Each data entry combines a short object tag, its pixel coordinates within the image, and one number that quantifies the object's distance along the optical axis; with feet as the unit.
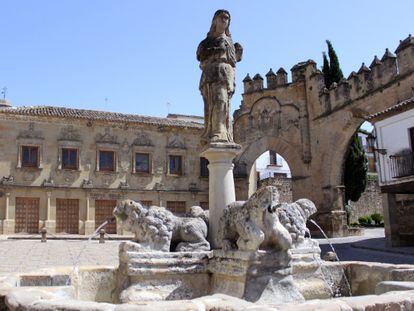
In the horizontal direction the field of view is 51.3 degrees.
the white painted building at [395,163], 53.26
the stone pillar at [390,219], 54.65
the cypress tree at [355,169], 90.58
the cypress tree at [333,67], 85.51
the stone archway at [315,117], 66.49
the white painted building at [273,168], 155.29
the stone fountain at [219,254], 15.08
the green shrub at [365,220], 99.56
